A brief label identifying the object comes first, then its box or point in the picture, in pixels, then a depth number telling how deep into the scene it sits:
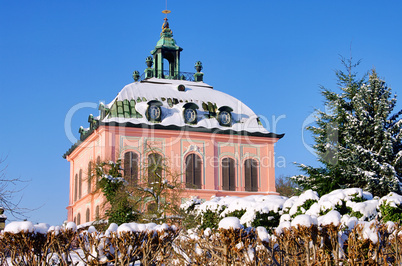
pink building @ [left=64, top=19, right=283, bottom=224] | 33.97
